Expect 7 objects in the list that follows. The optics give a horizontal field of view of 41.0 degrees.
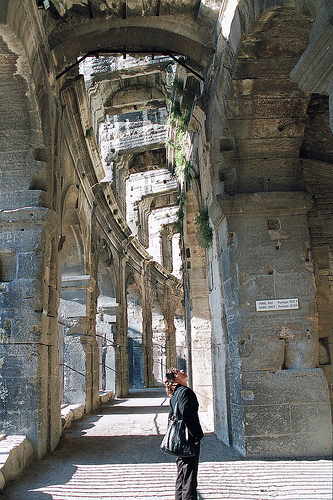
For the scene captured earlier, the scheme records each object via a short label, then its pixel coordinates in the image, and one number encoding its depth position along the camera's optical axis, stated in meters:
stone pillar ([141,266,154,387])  17.27
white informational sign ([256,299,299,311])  5.88
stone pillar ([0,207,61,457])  5.57
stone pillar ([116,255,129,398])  13.42
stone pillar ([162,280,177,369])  21.00
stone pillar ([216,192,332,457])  5.45
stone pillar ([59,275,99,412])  9.52
